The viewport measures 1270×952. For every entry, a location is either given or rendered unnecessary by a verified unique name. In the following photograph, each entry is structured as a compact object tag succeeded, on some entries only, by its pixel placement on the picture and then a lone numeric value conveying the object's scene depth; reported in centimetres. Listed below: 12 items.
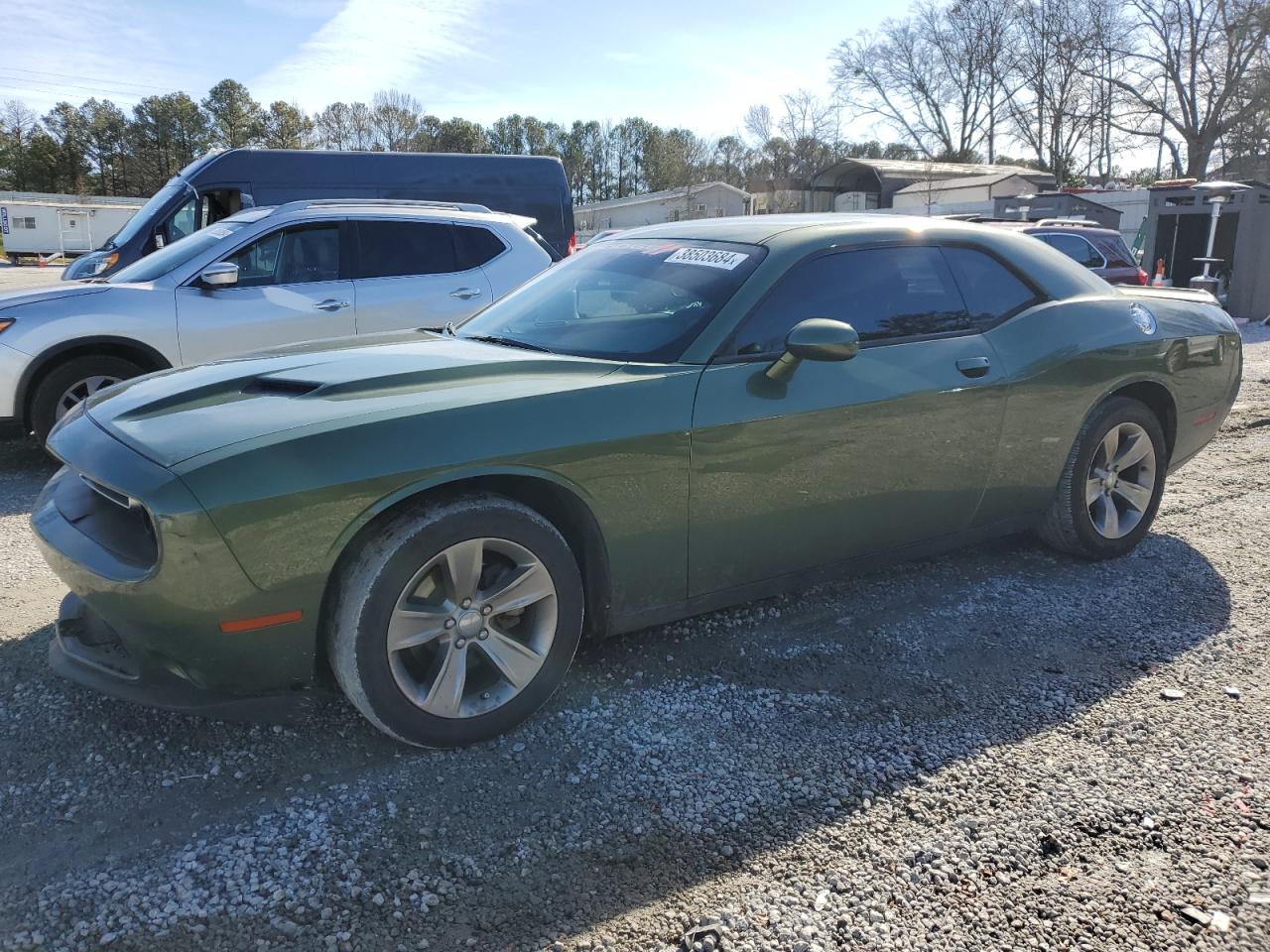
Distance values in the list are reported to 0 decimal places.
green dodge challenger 250
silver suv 583
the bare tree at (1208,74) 4647
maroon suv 1120
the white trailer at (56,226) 4503
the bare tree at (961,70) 6053
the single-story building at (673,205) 5559
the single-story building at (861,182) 4594
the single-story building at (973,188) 3709
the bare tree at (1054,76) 5538
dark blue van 1084
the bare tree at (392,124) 7744
